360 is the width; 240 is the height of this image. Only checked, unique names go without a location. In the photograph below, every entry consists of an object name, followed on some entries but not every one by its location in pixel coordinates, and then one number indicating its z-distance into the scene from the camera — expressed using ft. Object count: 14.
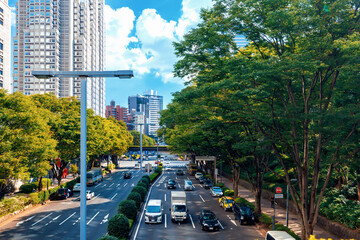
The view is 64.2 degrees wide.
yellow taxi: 110.52
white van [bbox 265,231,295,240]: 59.22
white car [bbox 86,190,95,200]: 130.15
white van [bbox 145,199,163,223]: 90.07
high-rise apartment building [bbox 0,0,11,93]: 189.12
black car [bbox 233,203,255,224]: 90.33
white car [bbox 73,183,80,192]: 153.74
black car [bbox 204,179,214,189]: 170.36
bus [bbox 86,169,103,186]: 178.86
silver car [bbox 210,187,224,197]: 141.49
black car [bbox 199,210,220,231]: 83.51
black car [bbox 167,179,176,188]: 168.14
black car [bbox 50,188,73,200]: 133.49
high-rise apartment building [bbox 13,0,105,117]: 391.24
